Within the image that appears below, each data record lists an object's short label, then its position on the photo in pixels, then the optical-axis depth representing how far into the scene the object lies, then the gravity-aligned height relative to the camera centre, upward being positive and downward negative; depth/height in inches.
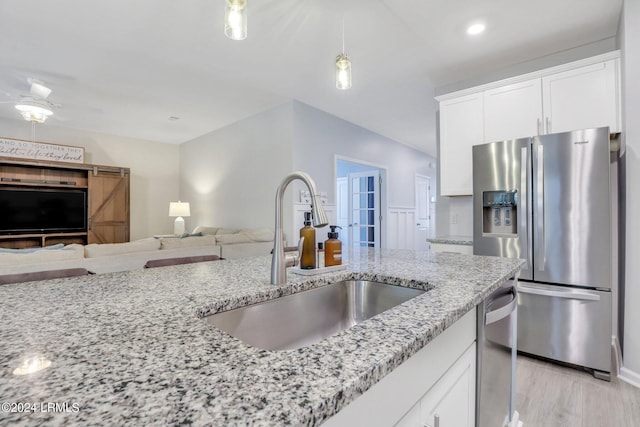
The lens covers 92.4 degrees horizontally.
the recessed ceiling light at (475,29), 94.8 +59.0
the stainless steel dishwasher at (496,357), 40.1 -21.0
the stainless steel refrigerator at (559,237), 81.7 -6.2
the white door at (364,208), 225.0 +6.4
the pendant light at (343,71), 71.9 +34.4
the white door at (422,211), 262.1 +4.6
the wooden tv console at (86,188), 187.3 +20.0
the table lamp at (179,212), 225.5 +3.9
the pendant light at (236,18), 53.9 +35.5
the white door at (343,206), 246.7 +9.4
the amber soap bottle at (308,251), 45.9 -5.2
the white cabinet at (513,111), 102.3 +36.5
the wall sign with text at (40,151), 179.9 +41.5
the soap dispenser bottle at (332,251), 49.2 -5.5
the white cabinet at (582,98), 89.9 +36.1
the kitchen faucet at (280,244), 39.4 -3.5
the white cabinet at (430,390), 20.9 -14.7
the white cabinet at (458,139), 115.5 +29.9
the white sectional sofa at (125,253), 88.9 -12.4
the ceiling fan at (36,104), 129.4 +49.2
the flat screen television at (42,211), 184.9 +4.5
